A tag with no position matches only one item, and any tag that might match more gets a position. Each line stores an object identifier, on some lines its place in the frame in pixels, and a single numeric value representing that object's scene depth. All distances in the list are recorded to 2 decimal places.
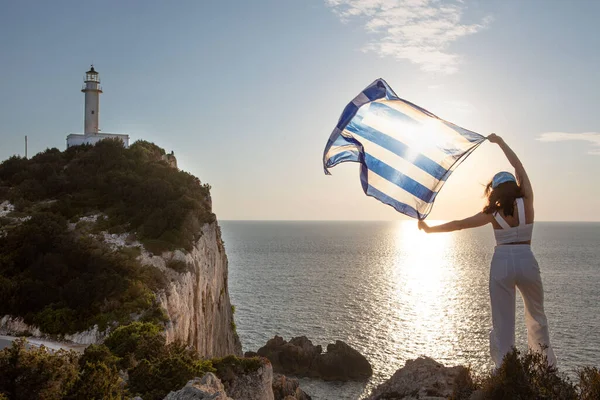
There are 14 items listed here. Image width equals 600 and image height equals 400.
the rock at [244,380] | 14.64
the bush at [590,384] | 7.43
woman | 7.63
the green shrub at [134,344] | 14.88
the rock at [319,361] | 45.84
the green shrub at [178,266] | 26.14
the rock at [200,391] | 9.55
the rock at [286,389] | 31.16
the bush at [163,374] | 12.58
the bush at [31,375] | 9.71
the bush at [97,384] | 10.23
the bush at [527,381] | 7.47
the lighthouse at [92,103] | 52.41
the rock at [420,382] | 9.65
